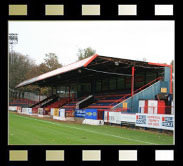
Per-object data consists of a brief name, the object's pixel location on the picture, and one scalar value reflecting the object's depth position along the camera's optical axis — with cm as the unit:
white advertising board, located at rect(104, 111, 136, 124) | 1762
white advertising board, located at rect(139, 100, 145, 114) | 2329
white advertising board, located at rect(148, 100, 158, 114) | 2197
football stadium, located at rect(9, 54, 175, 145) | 1242
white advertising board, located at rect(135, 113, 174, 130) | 1468
